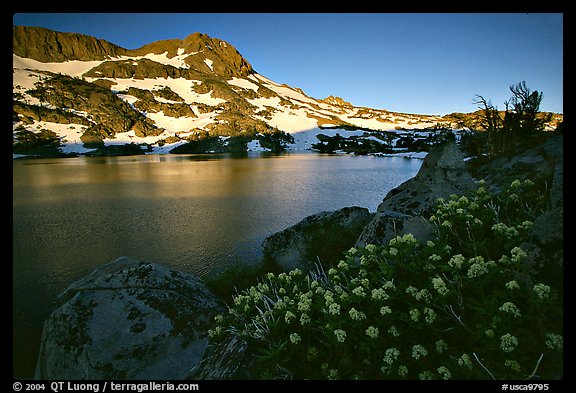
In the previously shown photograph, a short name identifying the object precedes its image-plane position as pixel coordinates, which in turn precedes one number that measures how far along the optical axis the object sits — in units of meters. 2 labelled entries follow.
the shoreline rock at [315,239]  7.44
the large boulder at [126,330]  3.67
